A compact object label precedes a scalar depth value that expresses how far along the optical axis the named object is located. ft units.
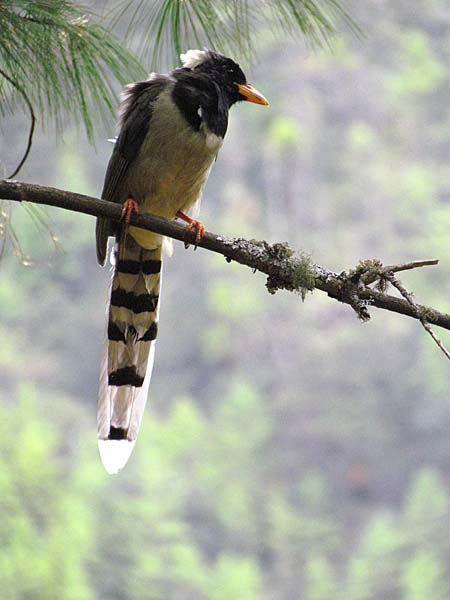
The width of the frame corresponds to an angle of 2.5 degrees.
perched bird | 35.81
